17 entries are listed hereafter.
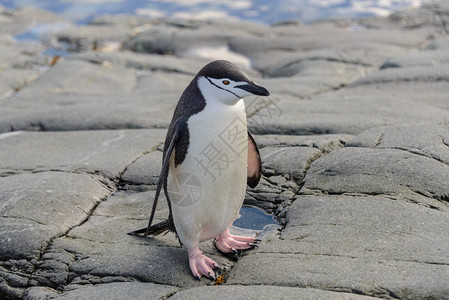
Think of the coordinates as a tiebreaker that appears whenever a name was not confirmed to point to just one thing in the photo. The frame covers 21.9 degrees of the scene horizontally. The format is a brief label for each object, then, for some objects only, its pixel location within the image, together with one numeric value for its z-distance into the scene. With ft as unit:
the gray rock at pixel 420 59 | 47.38
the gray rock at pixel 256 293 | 16.73
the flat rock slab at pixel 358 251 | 17.29
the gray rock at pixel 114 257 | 19.49
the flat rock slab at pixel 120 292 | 18.05
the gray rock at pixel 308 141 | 28.36
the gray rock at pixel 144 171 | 27.65
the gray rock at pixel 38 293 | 19.25
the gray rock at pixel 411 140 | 25.91
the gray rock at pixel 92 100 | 37.16
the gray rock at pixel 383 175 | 23.14
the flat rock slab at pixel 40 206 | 21.43
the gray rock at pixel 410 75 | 43.08
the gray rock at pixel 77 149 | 29.04
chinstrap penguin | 18.94
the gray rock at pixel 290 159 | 26.18
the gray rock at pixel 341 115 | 32.58
